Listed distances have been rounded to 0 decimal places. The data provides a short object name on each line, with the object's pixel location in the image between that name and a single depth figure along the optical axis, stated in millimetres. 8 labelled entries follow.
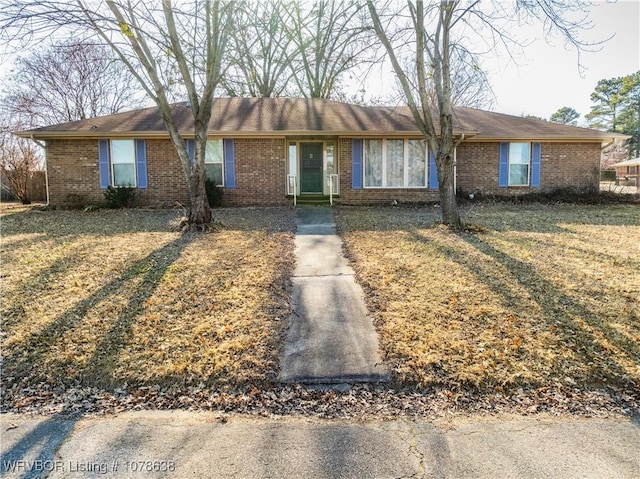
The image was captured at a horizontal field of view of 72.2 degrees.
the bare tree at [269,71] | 21281
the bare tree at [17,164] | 19938
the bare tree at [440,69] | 8641
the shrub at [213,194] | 13352
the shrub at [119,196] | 13359
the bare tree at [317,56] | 11105
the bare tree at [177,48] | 7547
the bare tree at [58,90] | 22094
